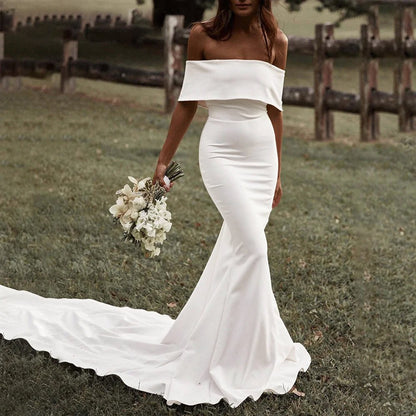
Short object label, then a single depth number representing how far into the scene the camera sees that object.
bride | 4.51
